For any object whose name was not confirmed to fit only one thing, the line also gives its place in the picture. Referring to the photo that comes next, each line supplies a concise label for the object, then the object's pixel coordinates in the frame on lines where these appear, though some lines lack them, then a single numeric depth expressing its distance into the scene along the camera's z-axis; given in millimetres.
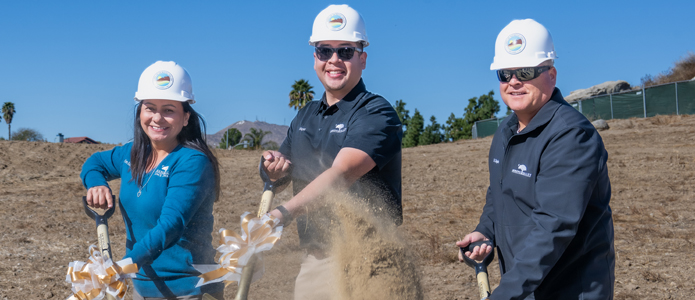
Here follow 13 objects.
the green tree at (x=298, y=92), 55312
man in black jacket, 2061
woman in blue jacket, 2633
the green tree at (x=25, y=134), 43688
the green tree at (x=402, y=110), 57738
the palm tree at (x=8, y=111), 79438
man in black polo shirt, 2629
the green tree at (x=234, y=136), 81212
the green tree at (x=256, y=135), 67812
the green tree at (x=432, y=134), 51344
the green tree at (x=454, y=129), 50750
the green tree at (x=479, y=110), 48438
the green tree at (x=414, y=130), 52344
